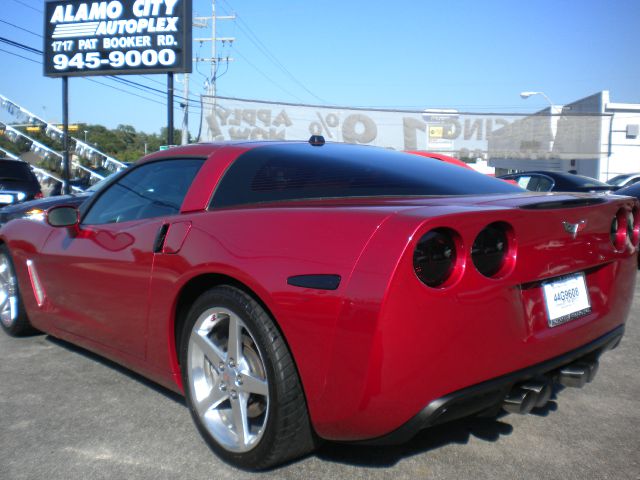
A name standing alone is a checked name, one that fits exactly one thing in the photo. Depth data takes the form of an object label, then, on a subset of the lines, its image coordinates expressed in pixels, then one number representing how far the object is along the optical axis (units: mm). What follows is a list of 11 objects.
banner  20875
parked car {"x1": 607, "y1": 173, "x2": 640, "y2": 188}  17083
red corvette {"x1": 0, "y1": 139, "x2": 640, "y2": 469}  2068
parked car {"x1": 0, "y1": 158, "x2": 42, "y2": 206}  10594
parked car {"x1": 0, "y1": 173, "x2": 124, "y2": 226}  7332
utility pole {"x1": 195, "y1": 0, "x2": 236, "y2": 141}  43375
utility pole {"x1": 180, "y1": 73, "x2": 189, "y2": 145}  27162
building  22609
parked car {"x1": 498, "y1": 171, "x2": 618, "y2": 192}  9554
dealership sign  18562
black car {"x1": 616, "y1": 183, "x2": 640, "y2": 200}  8617
